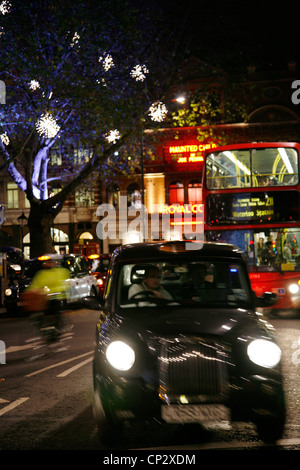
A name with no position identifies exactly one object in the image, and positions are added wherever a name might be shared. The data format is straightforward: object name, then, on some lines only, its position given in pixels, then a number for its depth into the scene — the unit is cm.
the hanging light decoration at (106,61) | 2058
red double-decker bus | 1498
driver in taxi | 577
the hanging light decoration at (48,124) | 1905
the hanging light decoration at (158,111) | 2178
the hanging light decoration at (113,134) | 2186
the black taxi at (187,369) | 464
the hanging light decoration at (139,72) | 2132
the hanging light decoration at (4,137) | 1963
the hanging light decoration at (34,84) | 1951
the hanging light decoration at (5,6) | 1855
